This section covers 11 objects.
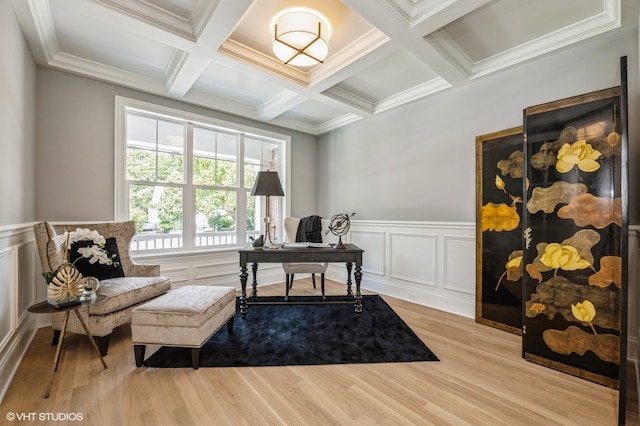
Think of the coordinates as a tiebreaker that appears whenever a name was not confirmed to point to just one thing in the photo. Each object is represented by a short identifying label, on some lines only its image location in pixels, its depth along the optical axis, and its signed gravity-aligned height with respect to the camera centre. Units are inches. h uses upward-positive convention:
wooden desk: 116.5 -18.7
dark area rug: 83.7 -44.9
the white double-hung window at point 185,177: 131.5 +19.4
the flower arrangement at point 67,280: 69.0 -17.6
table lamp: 120.7 +12.7
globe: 127.6 -5.6
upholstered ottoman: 77.6 -32.6
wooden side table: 65.7 -24.5
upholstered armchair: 84.0 -27.7
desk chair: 135.7 -27.5
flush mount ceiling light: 84.0 +56.7
